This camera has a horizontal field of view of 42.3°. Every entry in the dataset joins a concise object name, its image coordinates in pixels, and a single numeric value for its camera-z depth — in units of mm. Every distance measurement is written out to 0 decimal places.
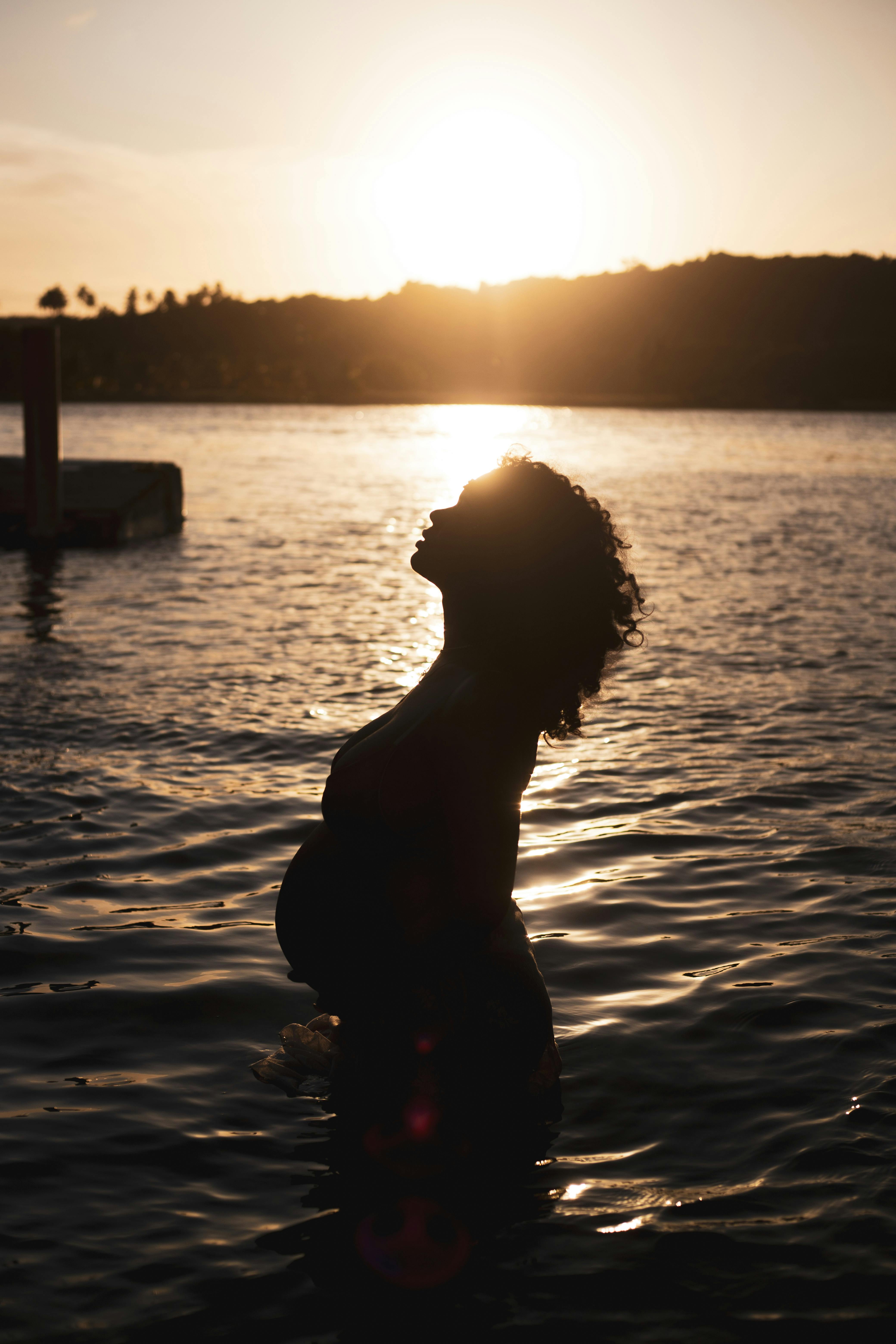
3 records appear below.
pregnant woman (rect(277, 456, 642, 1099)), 2969
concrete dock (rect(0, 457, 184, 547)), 19062
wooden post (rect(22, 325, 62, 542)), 18156
